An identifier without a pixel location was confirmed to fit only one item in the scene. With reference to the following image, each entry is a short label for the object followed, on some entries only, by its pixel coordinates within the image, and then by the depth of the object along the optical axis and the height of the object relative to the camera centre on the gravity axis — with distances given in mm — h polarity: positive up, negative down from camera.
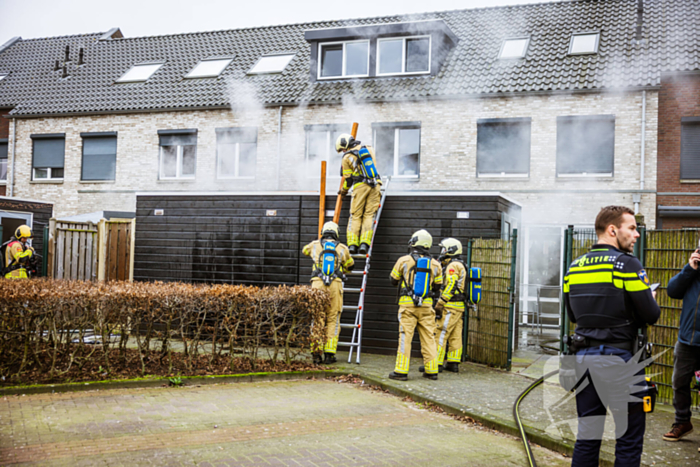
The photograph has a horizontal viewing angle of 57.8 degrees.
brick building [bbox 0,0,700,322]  16672 +4030
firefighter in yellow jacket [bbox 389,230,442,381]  8414 -654
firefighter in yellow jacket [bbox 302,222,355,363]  9500 -374
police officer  4141 -513
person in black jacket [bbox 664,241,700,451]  5852 -803
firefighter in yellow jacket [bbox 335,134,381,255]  10078 +991
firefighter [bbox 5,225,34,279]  11789 -371
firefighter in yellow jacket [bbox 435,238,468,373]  9273 -856
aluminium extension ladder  9703 -667
